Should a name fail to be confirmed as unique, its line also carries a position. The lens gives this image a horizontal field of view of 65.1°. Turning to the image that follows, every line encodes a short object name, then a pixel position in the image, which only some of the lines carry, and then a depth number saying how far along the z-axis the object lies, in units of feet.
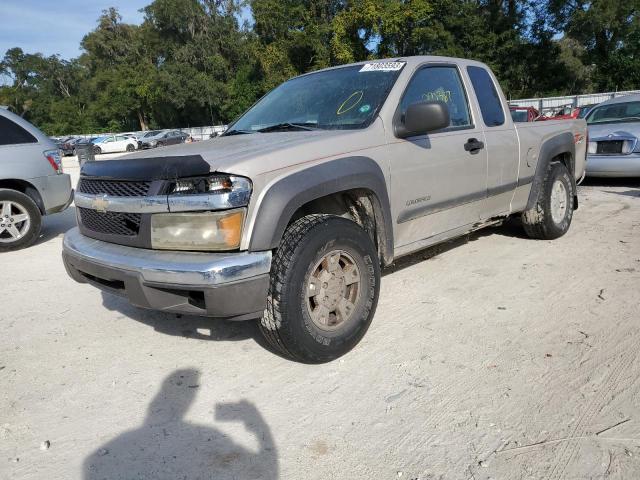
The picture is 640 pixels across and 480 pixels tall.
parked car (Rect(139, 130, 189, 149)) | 120.98
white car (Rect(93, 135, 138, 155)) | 121.29
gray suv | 20.36
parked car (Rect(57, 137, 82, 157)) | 119.75
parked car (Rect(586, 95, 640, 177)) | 26.00
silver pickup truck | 8.48
